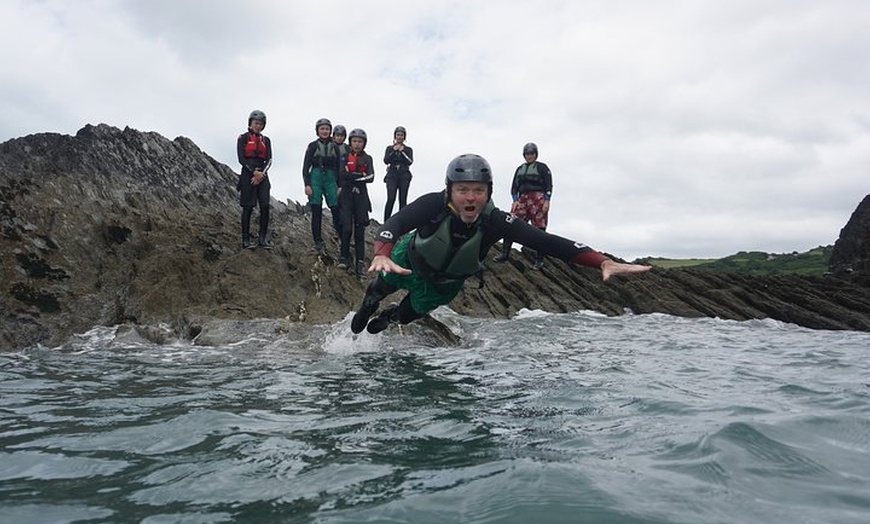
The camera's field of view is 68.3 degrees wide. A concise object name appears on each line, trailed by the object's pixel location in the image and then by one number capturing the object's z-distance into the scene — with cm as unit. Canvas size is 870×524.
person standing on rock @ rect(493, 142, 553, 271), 1584
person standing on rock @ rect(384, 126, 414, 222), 1496
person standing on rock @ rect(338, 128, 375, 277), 1343
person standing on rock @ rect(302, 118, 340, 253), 1379
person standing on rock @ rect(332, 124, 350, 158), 1412
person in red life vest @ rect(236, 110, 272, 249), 1307
